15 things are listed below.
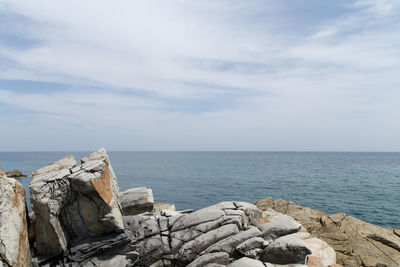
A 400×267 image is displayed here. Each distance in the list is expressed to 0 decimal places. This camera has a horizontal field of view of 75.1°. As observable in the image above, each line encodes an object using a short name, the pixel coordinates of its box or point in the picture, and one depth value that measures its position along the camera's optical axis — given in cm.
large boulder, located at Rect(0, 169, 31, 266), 971
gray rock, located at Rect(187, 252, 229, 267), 1299
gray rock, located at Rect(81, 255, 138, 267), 1290
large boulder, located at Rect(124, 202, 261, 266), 1365
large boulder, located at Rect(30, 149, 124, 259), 1225
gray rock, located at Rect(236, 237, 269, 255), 1334
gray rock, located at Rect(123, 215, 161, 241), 1470
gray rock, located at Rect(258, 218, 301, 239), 1439
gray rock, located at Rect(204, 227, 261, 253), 1355
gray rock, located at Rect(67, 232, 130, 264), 1284
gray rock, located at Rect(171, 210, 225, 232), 1509
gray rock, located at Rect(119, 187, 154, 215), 1770
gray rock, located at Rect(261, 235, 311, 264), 1267
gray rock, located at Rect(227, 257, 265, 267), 1230
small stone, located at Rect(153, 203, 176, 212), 2195
